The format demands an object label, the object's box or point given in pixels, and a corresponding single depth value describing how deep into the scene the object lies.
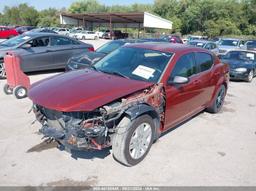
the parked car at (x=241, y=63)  7.67
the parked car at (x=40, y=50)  6.44
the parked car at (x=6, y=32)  21.04
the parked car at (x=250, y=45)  16.82
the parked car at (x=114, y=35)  32.47
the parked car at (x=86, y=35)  28.81
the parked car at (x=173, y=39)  17.38
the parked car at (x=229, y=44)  13.49
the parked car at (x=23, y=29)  25.39
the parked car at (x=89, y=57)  6.14
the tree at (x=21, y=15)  50.95
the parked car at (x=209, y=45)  12.56
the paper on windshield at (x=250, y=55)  8.45
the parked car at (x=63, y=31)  28.62
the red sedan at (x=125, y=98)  2.43
